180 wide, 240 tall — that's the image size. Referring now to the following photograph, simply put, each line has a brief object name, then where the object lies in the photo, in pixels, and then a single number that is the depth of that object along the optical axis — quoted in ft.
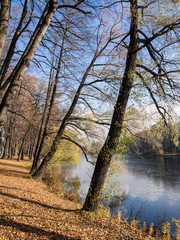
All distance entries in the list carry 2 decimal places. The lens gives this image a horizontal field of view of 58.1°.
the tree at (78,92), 27.99
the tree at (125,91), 14.97
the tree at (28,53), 10.73
